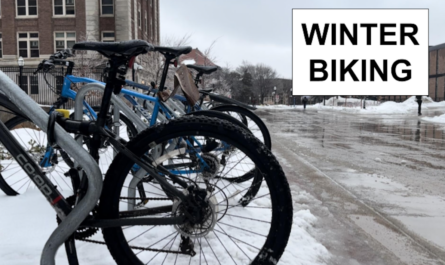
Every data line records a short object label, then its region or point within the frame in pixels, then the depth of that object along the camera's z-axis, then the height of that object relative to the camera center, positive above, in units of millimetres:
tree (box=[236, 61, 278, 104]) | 80375 +7098
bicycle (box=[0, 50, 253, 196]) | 3566 -33
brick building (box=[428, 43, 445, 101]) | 51375 +4968
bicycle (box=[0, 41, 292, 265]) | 1979 -385
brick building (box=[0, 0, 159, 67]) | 32594 +7642
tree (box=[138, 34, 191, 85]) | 20047 +2707
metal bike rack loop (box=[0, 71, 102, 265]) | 2023 -298
